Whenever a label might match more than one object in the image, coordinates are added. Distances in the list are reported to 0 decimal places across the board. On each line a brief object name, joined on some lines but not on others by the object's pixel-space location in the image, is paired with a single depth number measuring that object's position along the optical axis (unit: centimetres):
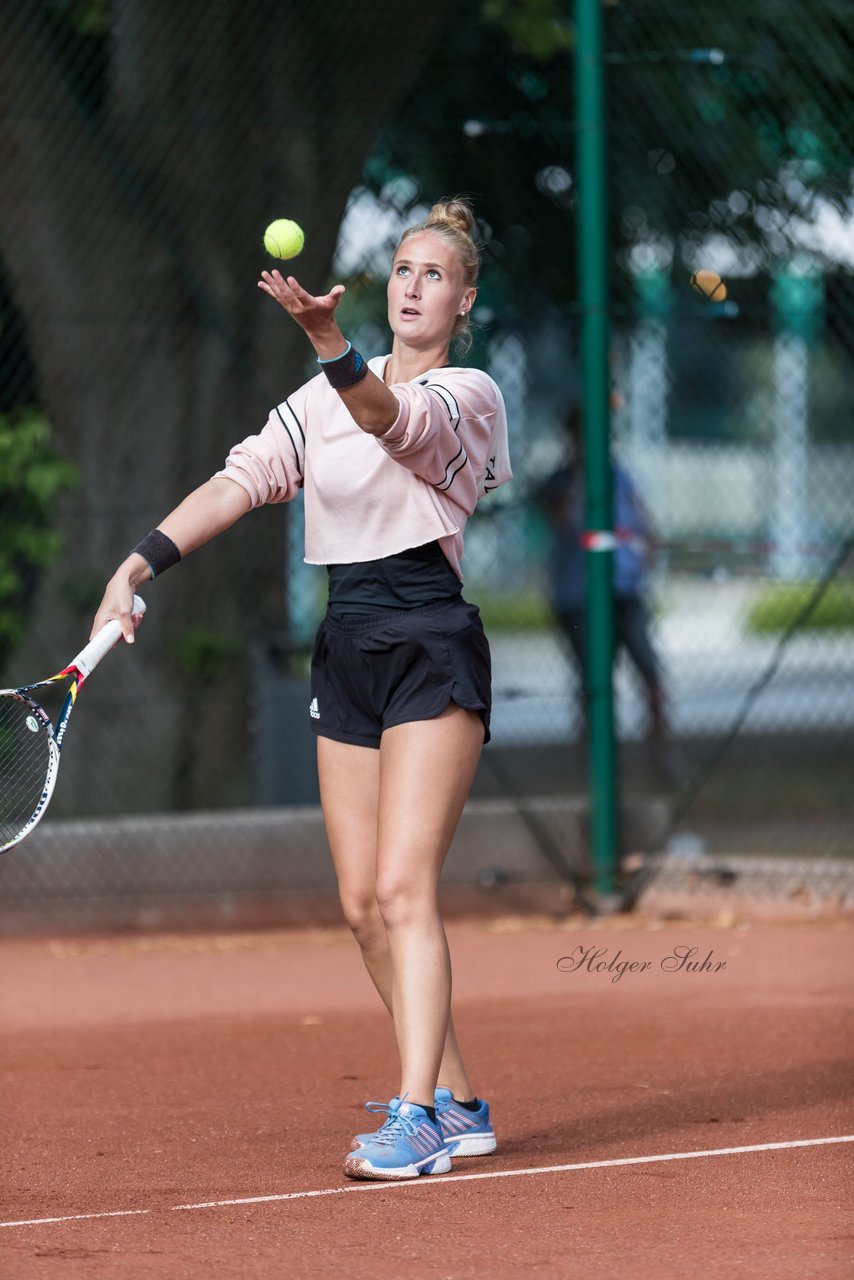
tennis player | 848
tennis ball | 787
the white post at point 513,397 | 1814
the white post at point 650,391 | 1948
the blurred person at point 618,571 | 1841
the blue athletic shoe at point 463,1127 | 879
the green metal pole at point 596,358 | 1584
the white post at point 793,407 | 1787
